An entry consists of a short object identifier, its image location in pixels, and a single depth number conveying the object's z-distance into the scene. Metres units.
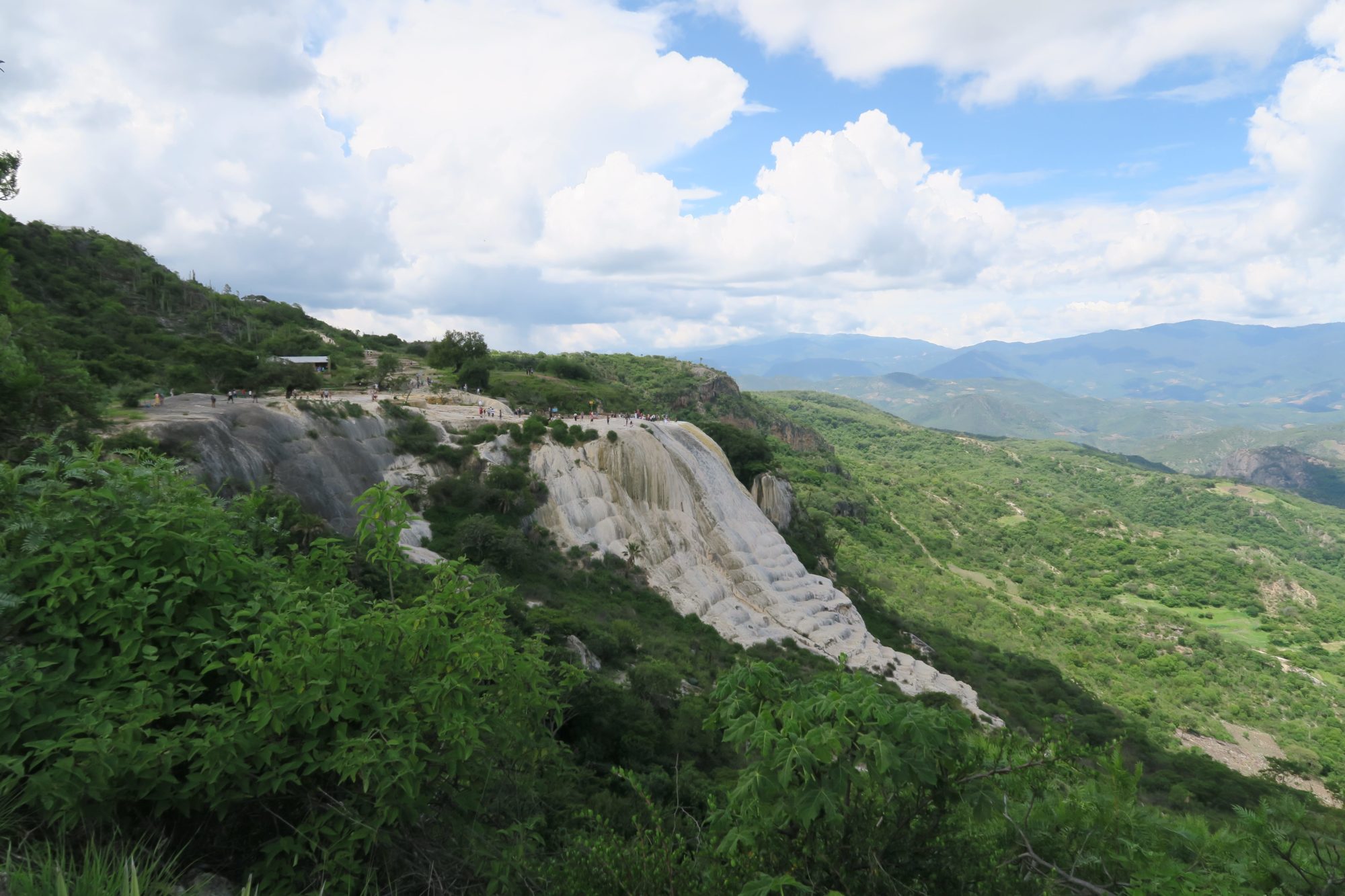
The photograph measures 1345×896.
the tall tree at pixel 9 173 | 22.80
